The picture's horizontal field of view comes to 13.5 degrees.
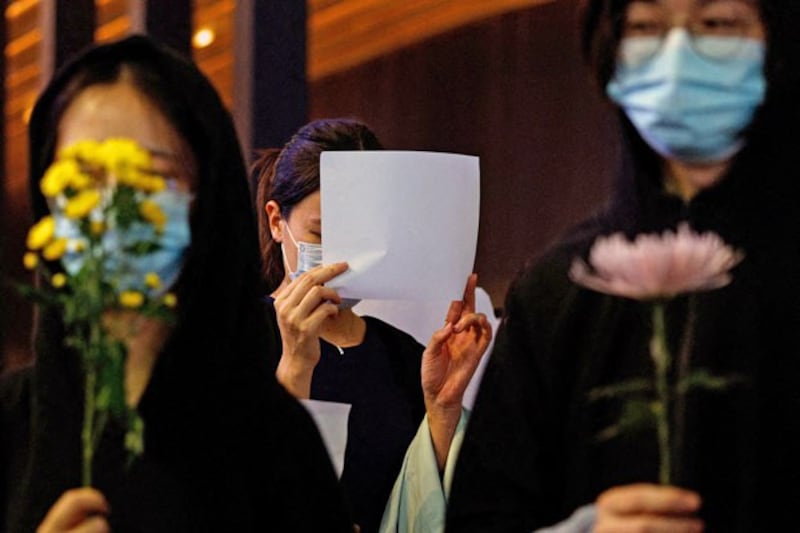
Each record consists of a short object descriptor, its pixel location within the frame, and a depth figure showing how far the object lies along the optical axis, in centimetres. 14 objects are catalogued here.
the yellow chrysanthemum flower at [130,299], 258
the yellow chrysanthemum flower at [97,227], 258
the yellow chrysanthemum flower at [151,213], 259
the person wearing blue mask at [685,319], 276
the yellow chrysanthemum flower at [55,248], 259
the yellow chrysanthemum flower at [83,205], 256
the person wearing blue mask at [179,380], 284
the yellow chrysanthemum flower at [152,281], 261
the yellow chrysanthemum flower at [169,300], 262
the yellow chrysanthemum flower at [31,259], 269
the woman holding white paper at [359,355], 355
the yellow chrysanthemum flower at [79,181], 257
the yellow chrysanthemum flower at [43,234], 260
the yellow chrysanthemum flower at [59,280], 263
